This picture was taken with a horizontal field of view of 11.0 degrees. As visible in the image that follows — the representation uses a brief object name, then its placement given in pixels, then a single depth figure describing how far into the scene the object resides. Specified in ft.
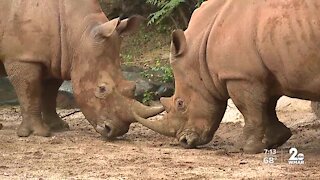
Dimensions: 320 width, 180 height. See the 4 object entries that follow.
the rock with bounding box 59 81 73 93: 78.48
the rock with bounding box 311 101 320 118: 61.37
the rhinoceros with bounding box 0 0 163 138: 56.37
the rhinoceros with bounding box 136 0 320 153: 45.03
